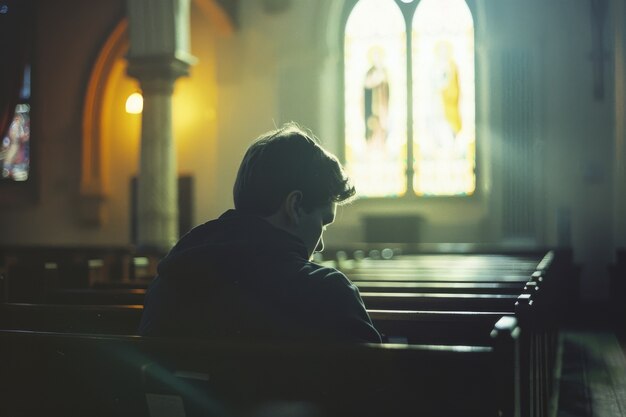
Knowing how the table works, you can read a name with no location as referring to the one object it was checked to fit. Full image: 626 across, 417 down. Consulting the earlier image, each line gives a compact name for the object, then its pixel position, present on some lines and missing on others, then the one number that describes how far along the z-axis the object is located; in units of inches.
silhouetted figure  61.4
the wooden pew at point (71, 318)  92.9
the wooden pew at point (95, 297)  123.1
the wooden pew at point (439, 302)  110.4
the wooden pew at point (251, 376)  52.4
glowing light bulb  432.8
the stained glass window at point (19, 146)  486.3
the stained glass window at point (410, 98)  425.1
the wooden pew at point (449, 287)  129.6
